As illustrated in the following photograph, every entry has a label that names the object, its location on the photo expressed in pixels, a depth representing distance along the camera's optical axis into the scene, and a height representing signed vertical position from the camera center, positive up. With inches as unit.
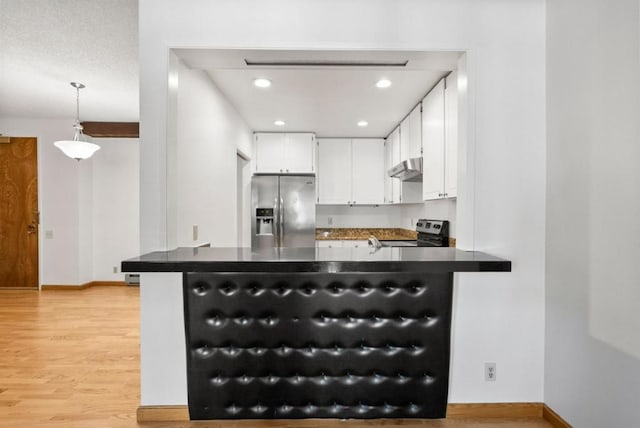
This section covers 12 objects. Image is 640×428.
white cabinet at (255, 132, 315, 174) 195.8 +31.6
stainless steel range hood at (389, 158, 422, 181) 135.8 +15.6
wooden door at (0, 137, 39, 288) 204.8 -3.4
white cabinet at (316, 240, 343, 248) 199.2 -20.7
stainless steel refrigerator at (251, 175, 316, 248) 194.7 -1.5
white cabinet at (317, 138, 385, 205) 208.2 +20.9
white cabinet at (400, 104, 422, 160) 139.1 +32.0
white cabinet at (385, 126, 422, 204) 172.1 +11.3
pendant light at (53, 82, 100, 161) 152.4 +28.1
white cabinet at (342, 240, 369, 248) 199.3 -20.8
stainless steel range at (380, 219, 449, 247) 133.7 -11.5
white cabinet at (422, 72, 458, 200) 101.8 +22.5
